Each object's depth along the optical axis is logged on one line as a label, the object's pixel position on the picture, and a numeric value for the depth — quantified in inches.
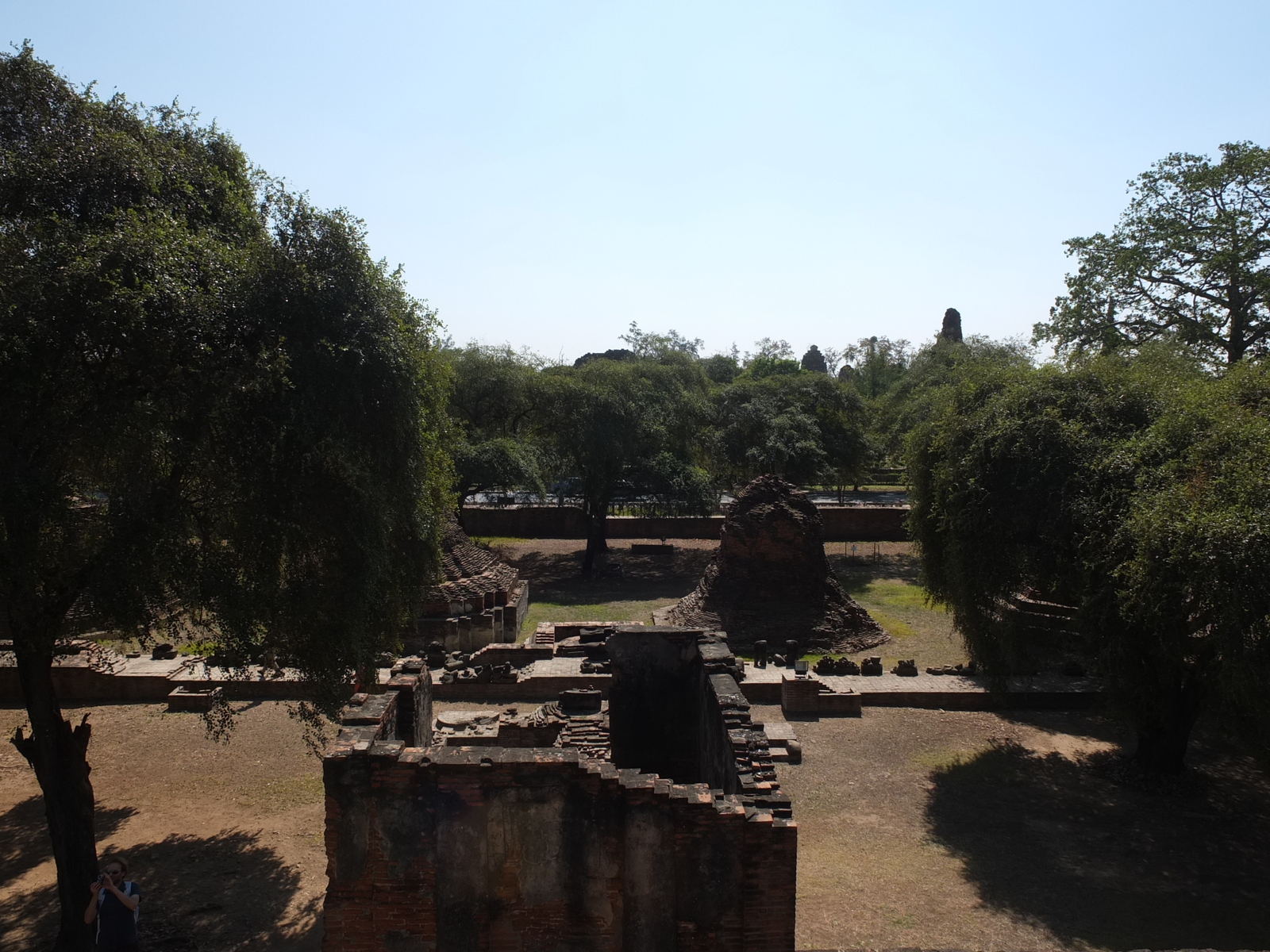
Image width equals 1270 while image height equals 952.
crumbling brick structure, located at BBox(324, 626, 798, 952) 282.5
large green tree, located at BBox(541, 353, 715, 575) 1035.9
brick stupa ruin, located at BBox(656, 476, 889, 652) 750.5
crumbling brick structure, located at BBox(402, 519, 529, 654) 724.7
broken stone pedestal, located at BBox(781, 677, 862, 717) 588.1
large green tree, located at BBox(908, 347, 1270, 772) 358.0
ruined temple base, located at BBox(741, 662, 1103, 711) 604.1
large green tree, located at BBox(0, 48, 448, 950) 304.3
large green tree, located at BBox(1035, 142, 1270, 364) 917.8
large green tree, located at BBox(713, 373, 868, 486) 1147.3
